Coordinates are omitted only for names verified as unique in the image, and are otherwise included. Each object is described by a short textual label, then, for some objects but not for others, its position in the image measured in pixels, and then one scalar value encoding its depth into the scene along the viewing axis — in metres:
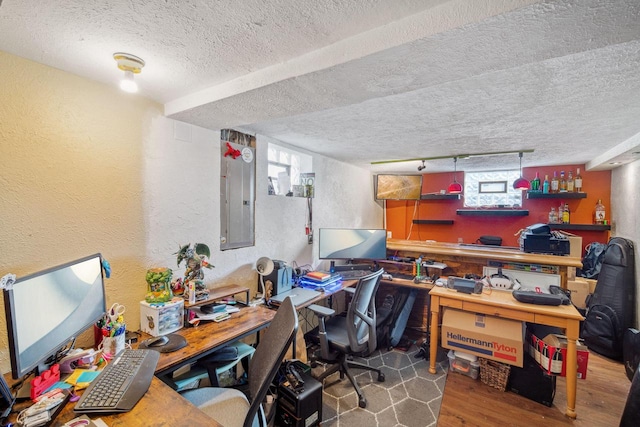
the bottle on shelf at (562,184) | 4.42
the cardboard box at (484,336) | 2.22
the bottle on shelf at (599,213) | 4.15
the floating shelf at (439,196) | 5.13
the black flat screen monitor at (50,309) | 0.93
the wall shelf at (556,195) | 4.28
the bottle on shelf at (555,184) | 4.44
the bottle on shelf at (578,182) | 4.31
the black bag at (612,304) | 2.93
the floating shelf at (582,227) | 4.10
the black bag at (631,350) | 2.47
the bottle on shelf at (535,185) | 4.55
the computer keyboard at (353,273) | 3.24
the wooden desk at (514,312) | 2.06
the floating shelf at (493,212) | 4.68
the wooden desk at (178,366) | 0.96
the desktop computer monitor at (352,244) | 3.31
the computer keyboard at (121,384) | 0.99
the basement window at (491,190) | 4.89
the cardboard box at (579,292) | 3.56
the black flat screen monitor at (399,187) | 4.93
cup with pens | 1.36
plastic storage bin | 2.48
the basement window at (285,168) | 2.83
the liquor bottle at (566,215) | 4.41
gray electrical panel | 2.26
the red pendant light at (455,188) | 4.21
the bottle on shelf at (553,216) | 4.52
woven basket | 2.33
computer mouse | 1.46
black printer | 2.96
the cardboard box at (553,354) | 2.08
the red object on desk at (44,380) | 1.04
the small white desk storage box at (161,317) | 1.59
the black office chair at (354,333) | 2.17
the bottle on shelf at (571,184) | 4.37
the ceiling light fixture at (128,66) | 1.25
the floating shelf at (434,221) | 5.22
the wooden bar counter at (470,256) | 2.72
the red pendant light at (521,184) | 3.66
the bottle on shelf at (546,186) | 4.48
